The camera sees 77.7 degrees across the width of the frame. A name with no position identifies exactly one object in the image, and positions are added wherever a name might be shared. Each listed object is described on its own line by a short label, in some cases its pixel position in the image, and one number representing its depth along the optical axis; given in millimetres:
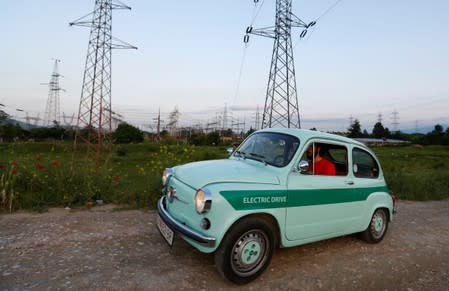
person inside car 4195
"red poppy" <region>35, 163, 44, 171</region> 5965
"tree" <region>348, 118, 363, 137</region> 83706
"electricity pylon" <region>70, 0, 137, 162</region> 15297
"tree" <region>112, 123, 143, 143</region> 40531
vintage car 3215
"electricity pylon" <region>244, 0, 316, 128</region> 18469
